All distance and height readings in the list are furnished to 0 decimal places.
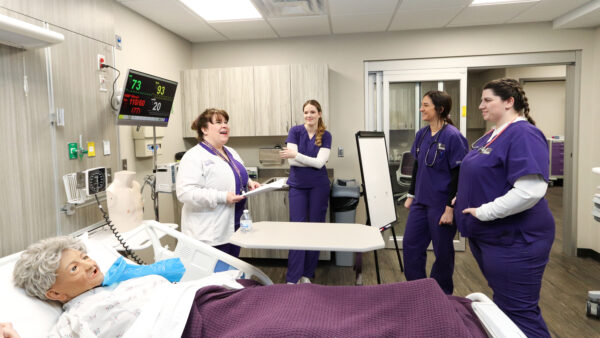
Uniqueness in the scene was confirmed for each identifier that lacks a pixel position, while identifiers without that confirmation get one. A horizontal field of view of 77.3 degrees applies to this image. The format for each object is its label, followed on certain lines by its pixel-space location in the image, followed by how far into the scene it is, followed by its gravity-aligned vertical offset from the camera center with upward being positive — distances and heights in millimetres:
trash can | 3533 -586
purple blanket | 1146 -573
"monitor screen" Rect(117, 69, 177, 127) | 2488 +328
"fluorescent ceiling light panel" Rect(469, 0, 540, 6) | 3152 +1144
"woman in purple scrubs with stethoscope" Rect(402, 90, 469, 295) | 2420 -358
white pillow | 1287 -575
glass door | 3992 +387
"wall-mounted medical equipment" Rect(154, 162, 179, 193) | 2910 -246
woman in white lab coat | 2178 -255
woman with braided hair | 1693 -324
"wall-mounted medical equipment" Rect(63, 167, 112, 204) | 2219 -219
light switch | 2582 +5
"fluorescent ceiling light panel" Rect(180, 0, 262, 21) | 3049 +1156
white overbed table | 1740 -478
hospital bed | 1248 -584
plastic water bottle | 1998 -423
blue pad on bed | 1540 -539
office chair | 4324 -364
